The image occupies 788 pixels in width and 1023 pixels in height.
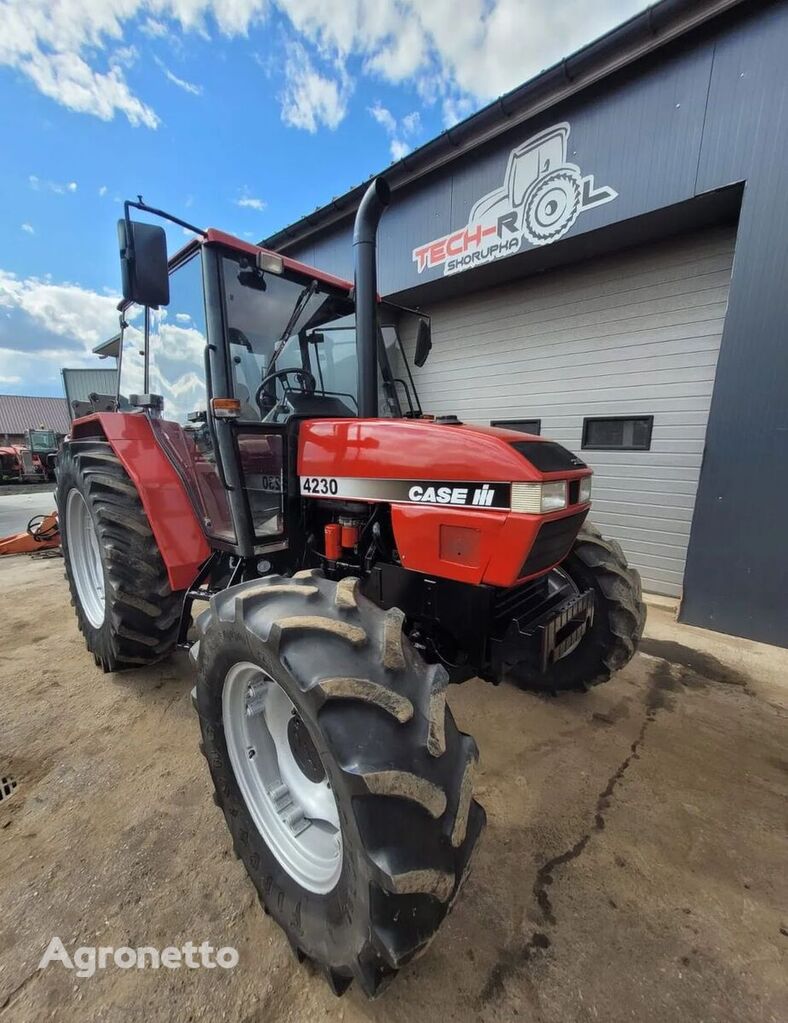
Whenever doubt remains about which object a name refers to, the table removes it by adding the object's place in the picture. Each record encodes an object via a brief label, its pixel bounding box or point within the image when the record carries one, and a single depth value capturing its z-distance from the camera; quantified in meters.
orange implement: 5.25
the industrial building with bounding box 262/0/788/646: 3.28
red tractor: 1.04
